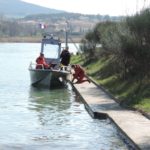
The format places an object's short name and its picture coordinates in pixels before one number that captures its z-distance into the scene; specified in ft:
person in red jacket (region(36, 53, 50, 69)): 98.17
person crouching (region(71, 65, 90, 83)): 97.79
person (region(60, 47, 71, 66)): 107.05
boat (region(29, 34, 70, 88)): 96.02
